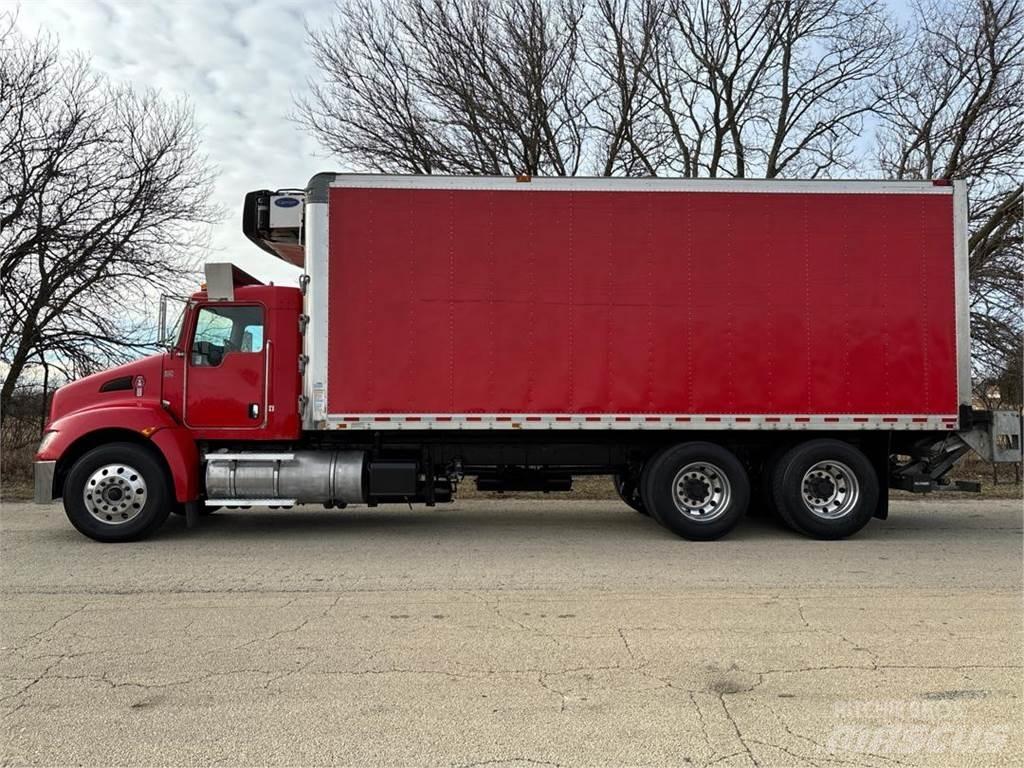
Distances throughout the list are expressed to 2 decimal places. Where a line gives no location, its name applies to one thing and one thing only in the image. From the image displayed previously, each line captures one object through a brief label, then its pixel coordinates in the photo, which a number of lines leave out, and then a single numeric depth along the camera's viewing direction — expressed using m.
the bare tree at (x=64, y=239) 13.60
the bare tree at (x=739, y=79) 15.89
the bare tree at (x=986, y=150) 14.42
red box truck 7.63
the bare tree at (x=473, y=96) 15.71
